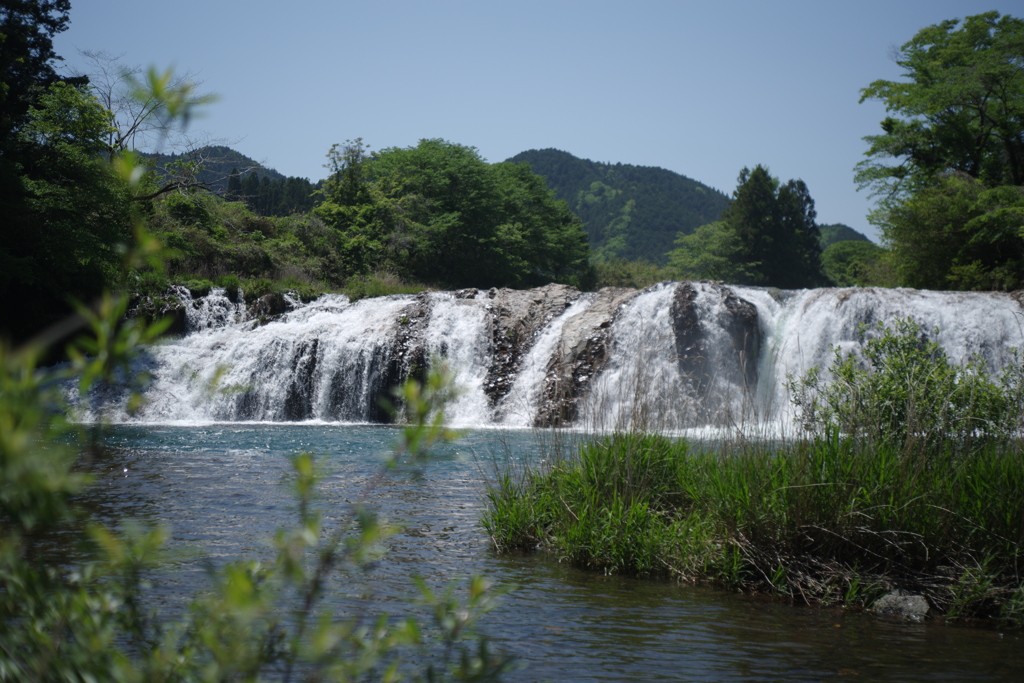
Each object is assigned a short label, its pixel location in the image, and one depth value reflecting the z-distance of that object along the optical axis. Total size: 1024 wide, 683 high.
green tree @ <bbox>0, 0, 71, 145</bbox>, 20.16
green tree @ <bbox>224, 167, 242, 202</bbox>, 61.33
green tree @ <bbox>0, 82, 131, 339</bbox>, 17.73
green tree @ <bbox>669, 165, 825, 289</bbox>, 56.31
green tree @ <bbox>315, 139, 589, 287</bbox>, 34.09
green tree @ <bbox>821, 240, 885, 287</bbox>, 66.31
